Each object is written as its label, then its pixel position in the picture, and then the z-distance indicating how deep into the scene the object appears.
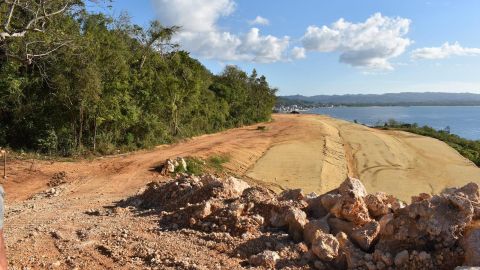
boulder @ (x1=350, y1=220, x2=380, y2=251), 7.02
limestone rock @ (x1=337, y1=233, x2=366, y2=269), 6.65
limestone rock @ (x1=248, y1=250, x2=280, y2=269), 7.13
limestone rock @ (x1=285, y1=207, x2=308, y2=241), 8.07
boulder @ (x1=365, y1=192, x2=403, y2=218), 8.23
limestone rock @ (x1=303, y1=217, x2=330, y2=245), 7.74
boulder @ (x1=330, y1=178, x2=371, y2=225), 7.85
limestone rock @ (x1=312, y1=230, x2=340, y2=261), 7.02
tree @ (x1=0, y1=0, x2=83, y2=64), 15.31
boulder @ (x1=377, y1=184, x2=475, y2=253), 6.42
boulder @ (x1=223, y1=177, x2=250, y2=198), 10.42
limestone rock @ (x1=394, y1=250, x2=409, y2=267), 6.29
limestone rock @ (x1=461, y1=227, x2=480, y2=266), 5.82
